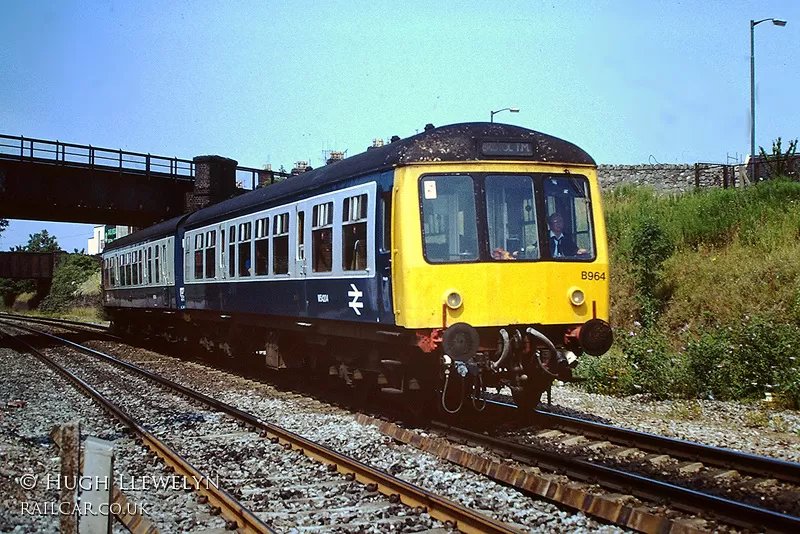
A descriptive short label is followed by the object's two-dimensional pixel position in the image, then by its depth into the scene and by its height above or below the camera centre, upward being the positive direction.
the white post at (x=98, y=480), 4.79 -1.03
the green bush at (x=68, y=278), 63.78 +1.33
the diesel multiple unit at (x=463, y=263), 9.15 +0.22
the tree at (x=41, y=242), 122.38 +7.90
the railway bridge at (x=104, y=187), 28.23 +3.74
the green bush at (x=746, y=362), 11.77 -1.21
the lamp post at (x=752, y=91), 26.19 +5.58
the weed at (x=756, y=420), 9.85 -1.67
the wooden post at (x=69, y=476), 4.76 -1.01
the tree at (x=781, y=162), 22.27 +2.87
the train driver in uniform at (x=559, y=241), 9.65 +0.44
